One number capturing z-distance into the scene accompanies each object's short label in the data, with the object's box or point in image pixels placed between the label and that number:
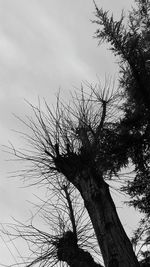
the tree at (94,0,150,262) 10.62
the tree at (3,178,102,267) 7.11
